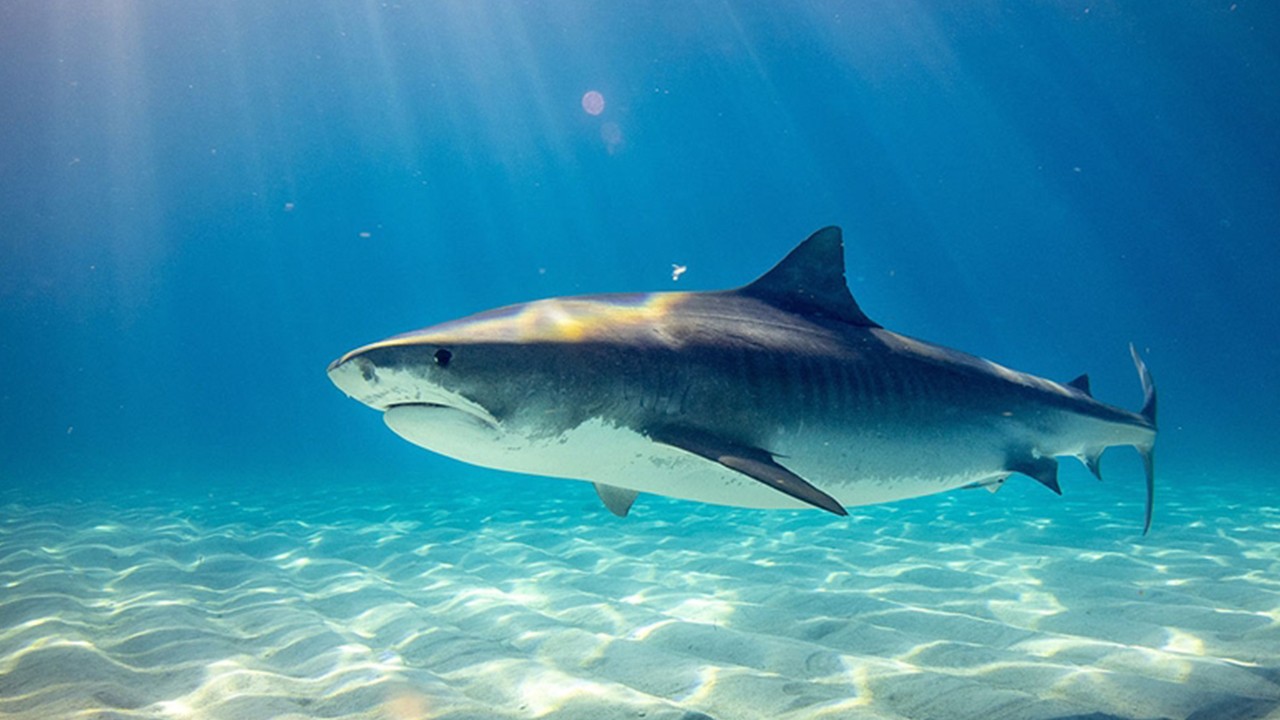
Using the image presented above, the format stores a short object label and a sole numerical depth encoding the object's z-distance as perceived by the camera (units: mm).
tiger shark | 2436
